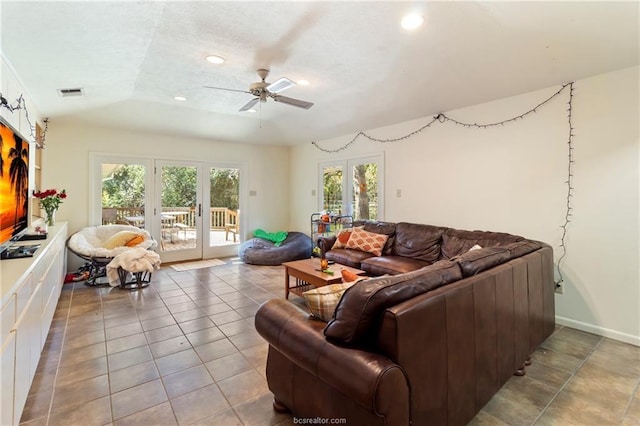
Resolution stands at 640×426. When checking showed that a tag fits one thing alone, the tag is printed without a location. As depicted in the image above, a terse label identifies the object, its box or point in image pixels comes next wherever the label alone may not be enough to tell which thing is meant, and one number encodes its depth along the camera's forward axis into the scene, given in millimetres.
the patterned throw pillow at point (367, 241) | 4566
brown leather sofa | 1314
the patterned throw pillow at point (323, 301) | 1687
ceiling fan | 3026
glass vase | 3965
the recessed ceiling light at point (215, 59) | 3076
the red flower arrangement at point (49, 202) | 3922
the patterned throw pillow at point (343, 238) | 4969
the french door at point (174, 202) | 5395
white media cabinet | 1501
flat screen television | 2236
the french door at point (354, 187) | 5371
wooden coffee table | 3350
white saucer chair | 4195
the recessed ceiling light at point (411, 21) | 2332
